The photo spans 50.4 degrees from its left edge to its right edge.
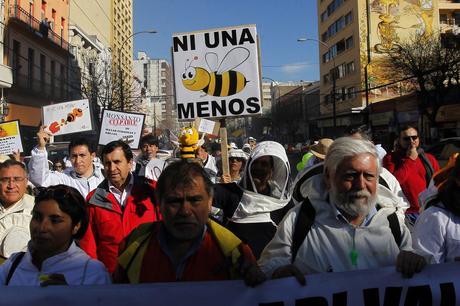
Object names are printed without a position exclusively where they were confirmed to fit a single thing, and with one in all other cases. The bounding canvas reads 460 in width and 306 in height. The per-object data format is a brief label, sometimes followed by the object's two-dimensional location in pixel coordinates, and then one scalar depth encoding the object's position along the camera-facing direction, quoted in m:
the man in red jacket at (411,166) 5.37
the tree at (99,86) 39.94
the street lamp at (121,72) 36.14
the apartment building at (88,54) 41.18
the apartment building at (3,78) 27.06
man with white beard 2.36
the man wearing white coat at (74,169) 4.73
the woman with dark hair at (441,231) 2.46
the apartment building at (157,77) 143.62
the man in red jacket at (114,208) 3.40
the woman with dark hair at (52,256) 2.42
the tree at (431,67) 32.19
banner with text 2.27
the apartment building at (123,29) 78.12
